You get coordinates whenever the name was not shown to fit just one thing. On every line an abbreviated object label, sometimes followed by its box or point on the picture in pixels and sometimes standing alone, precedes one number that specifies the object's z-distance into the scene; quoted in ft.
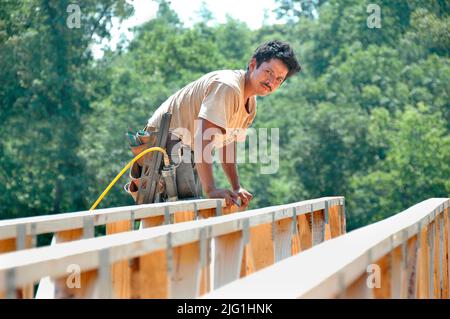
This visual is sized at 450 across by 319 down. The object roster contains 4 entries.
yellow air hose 33.48
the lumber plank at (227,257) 16.88
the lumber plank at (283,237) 23.53
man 30.91
